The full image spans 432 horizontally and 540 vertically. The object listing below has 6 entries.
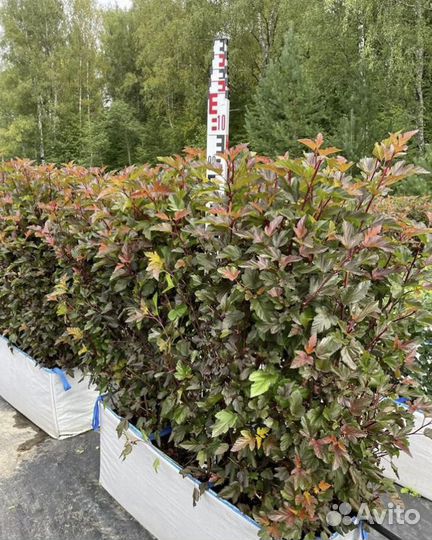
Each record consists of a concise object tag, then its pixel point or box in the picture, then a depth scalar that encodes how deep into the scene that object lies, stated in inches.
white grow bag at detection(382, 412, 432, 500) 85.3
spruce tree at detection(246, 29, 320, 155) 601.3
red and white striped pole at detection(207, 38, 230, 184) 101.9
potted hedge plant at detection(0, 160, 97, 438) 105.8
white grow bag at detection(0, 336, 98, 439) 105.1
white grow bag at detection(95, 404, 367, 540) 64.7
